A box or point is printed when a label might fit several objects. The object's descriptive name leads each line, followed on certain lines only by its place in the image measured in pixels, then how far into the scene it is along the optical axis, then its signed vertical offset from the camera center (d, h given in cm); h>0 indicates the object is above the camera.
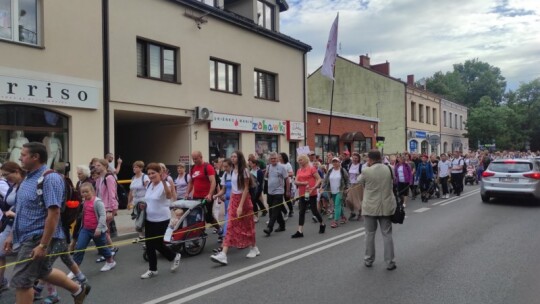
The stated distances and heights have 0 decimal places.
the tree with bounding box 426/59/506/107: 7625 +1063
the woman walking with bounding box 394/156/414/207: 1356 -87
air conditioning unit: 1587 +131
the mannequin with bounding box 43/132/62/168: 1167 +11
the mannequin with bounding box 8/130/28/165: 1088 +21
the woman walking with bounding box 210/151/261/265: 704 -102
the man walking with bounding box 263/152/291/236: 914 -77
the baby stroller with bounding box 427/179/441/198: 1599 -153
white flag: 2020 +437
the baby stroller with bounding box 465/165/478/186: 2363 -155
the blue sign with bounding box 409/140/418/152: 3813 +24
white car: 1323 -99
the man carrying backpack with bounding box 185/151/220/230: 800 -52
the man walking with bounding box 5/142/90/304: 399 -60
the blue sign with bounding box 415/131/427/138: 3911 +121
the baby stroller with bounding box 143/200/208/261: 714 -131
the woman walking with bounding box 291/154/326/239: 934 -71
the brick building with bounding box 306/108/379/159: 2334 +98
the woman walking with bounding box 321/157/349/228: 1048 -83
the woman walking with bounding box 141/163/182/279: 617 -88
